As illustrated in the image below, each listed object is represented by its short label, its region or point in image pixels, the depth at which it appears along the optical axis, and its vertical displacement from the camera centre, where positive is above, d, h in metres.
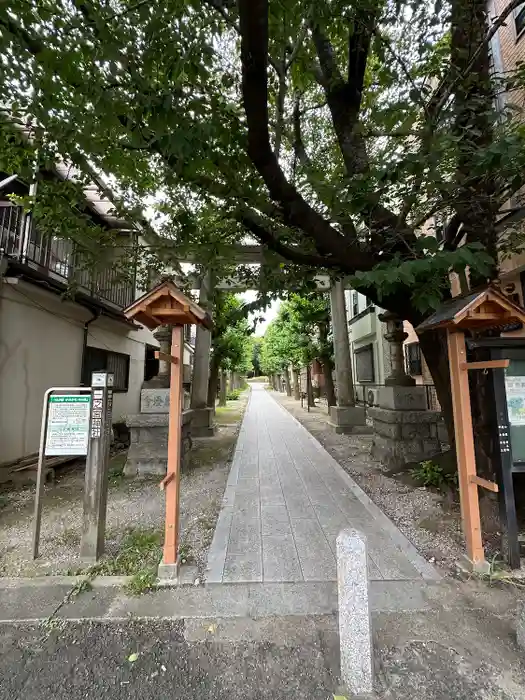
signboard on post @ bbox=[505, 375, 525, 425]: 3.41 -0.08
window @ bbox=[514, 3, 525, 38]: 6.75 +7.30
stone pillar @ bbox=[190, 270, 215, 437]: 10.71 +0.09
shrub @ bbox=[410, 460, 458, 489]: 5.24 -1.32
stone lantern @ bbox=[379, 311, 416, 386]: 7.05 +0.90
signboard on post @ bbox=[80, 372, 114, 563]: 3.45 -0.83
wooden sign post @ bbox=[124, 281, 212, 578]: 3.33 +0.31
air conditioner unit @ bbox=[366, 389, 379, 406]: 13.89 -0.21
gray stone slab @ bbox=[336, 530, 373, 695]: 2.06 -1.36
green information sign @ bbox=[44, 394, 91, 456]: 3.70 -0.36
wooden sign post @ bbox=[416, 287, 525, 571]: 3.22 +0.23
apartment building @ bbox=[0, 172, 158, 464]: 5.87 +1.49
